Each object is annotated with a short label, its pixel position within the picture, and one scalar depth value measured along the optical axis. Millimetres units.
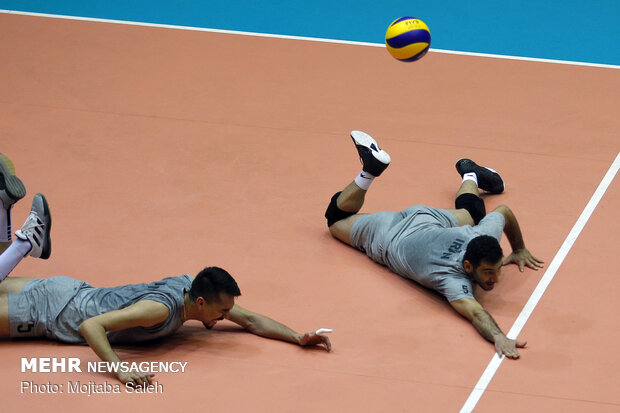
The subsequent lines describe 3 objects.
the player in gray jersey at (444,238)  13352
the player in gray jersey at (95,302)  11930
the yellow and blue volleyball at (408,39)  16703
